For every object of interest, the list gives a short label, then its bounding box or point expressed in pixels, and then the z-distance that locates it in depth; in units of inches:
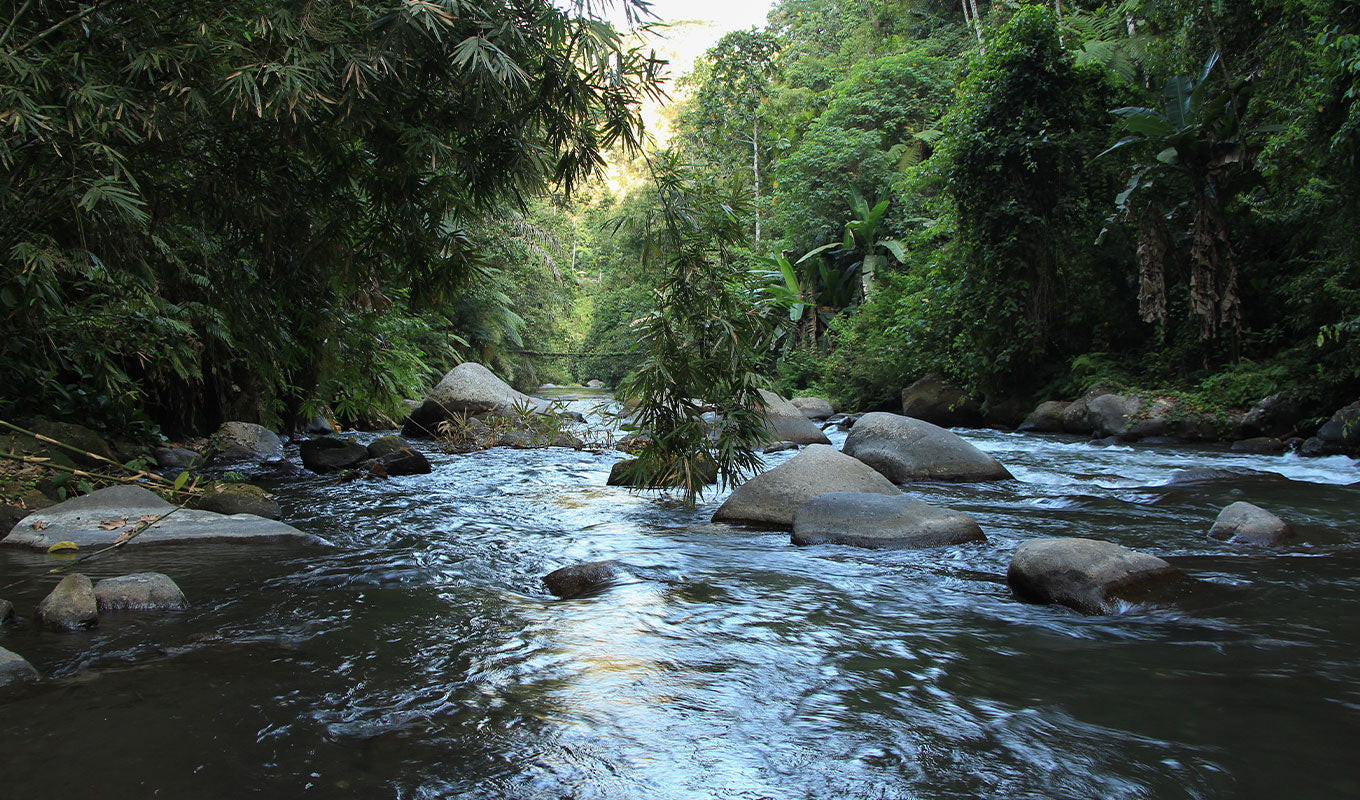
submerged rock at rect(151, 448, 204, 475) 305.4
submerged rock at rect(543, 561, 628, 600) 159.6
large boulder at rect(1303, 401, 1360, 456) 307.6
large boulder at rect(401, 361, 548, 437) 526.3
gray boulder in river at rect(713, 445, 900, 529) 232.1
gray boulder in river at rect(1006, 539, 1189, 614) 141.2
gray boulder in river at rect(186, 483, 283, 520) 226.1
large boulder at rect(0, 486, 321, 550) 180.9
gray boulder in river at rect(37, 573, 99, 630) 122.5
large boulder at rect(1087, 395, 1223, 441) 393.4
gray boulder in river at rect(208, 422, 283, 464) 367.9
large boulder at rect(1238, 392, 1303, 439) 362.9
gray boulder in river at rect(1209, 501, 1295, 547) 183.0
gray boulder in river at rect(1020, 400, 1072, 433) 477.1
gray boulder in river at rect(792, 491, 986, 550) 194.4
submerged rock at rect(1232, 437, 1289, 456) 342.0
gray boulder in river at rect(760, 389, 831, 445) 455.8
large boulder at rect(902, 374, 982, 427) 559.5
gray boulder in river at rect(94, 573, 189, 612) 133.5
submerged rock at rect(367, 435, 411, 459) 359.9
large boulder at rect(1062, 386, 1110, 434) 450.9
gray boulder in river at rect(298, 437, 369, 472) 339.6
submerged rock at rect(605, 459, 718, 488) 273.4
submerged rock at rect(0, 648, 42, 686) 100.3
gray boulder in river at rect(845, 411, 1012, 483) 307.7
